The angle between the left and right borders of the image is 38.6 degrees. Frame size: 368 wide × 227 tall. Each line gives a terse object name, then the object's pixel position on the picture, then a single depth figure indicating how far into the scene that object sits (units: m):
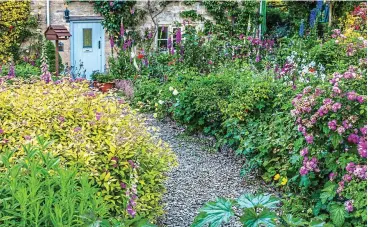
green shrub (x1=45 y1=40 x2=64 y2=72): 12.85
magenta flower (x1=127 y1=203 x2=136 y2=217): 2.85
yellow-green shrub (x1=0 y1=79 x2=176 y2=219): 3.55
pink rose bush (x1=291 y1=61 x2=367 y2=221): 3.55
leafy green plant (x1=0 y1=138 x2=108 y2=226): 2.43
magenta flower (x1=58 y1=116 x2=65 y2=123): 3.93
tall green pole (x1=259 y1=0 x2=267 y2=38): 15.09
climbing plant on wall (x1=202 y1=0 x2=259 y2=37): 14.70
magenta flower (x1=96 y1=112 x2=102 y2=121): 3.93
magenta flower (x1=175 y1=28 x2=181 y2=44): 10.47
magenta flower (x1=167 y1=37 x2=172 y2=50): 11.80
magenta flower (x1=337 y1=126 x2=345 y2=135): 3.57
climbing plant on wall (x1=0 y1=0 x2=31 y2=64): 13.40
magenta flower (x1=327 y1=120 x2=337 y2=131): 3.61
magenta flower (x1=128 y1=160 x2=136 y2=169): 3.55
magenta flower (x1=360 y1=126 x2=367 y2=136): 3.48
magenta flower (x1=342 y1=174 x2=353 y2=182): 3.57
